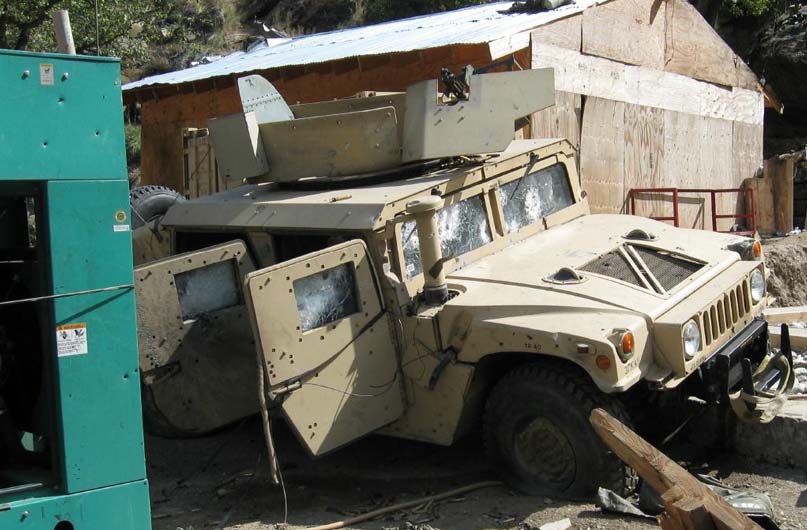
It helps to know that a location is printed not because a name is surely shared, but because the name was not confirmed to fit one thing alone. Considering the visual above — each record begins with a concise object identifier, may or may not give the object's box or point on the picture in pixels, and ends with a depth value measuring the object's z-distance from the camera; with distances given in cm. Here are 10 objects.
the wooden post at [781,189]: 1512
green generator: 389
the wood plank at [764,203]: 1514
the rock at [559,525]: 506
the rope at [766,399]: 555
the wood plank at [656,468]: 413
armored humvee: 533
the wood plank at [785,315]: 891
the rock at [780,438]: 608
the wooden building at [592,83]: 1062
